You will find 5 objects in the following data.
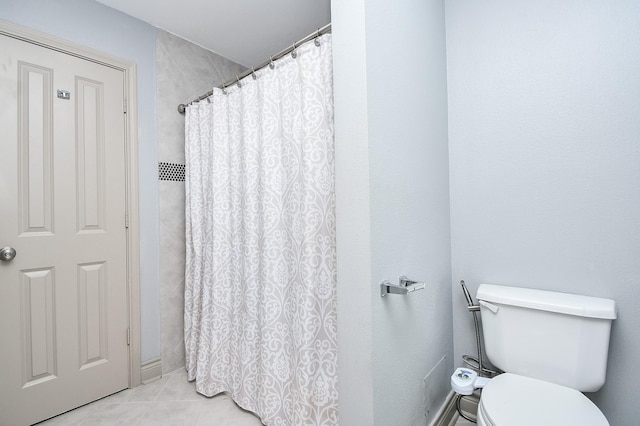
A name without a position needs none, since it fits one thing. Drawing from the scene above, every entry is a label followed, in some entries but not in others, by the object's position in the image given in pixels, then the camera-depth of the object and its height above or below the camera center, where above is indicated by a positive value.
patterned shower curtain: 1.27 -0.15
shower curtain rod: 1.26 +0.82
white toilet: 0.96 -0.61
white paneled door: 1.45 -0.08
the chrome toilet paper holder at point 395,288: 0.97 -0.26
